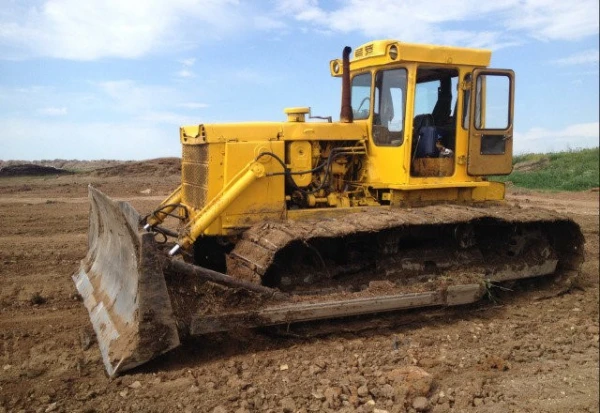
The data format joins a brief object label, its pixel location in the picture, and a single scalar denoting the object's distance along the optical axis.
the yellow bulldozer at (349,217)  4.88
